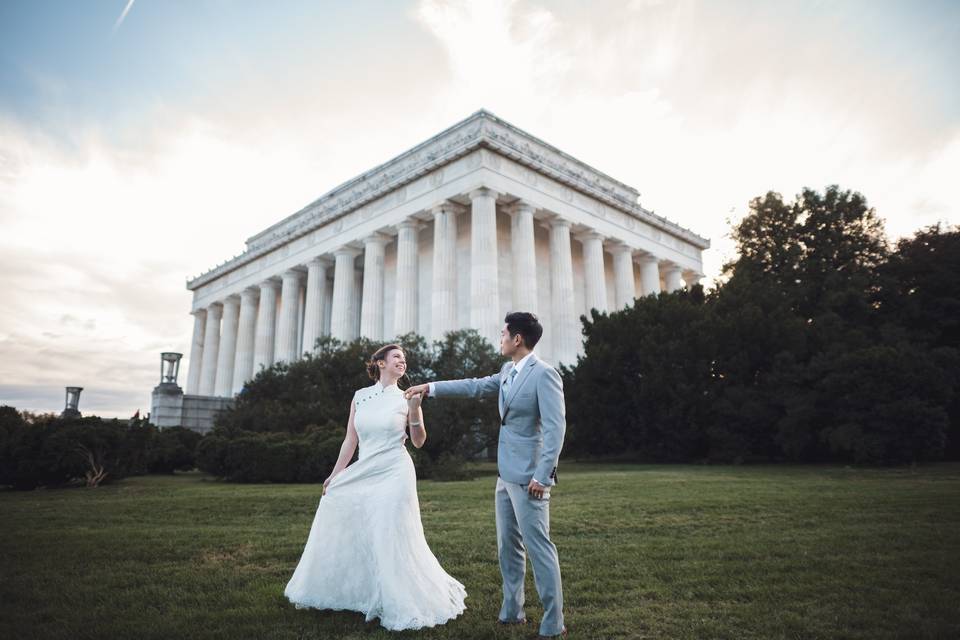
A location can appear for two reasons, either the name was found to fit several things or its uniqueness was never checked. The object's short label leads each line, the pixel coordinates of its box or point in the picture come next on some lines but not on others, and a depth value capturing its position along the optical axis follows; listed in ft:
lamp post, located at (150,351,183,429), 109.40
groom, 16.07
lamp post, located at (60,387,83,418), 114.21
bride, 17.72
